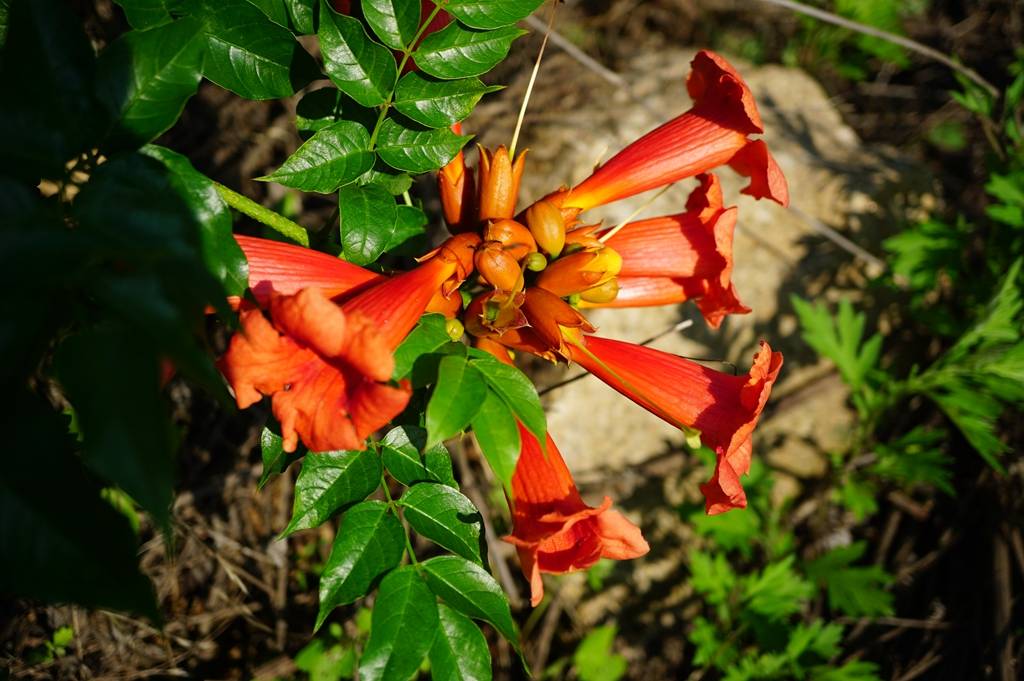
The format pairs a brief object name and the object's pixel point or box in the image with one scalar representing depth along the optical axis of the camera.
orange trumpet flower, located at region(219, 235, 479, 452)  0.42
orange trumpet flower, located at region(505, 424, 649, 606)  0.47
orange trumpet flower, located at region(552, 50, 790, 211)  0.51
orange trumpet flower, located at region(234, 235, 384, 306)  0.46
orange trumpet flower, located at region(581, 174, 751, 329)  0.52
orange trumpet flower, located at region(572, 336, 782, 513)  0.47
